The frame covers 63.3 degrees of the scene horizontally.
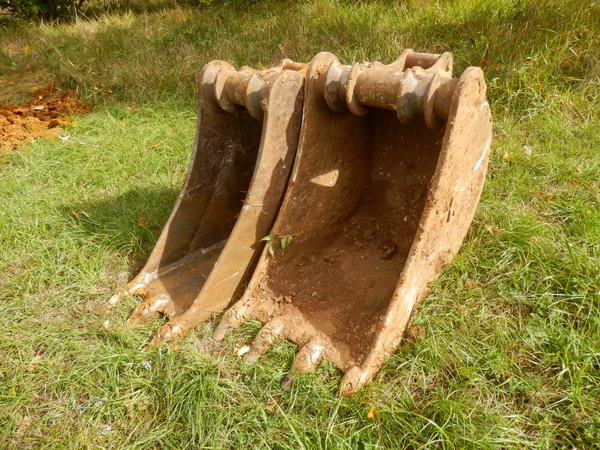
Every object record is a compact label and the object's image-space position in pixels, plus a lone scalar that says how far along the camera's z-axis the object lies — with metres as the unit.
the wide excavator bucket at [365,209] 1.94
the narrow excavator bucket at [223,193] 2.27
